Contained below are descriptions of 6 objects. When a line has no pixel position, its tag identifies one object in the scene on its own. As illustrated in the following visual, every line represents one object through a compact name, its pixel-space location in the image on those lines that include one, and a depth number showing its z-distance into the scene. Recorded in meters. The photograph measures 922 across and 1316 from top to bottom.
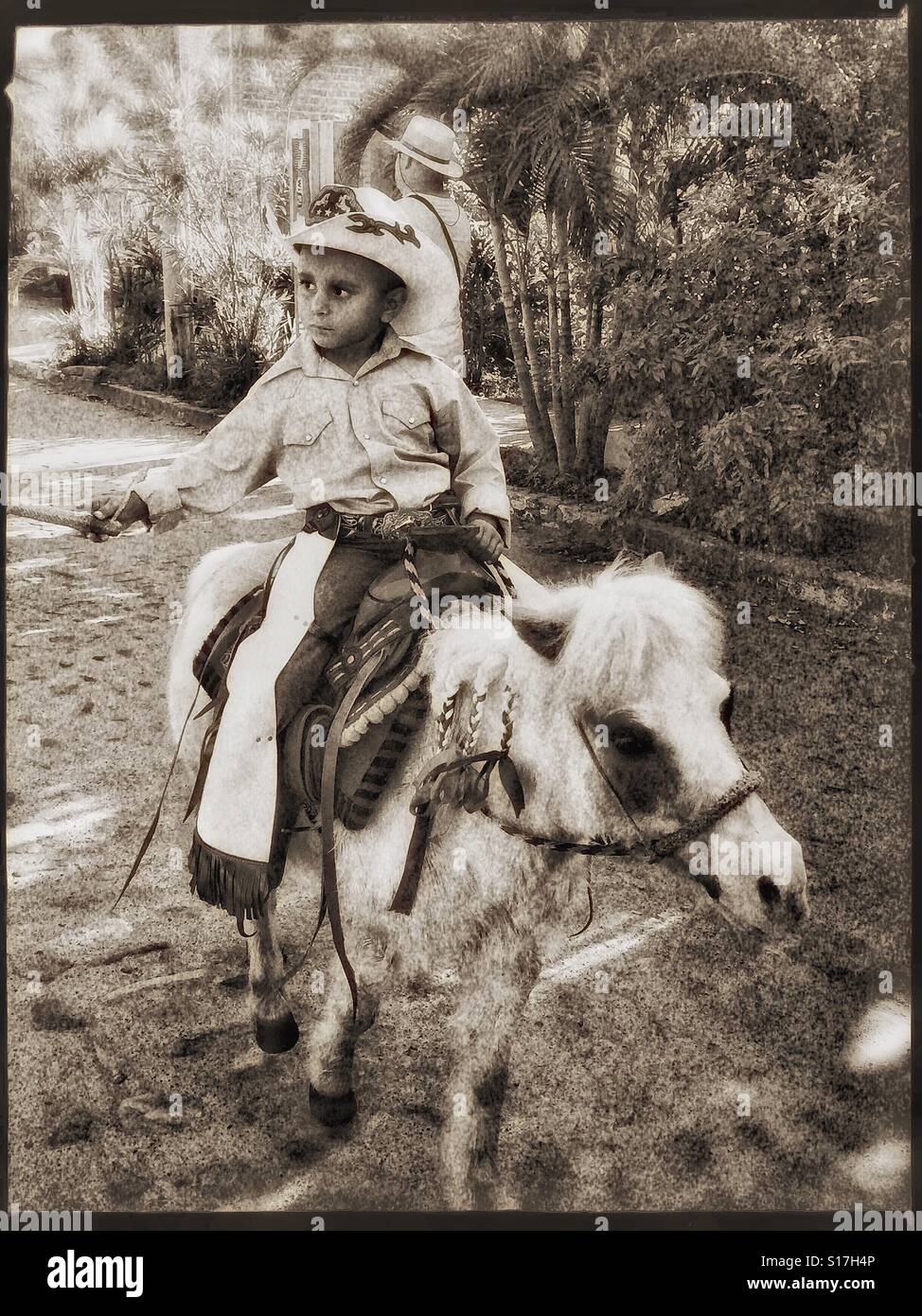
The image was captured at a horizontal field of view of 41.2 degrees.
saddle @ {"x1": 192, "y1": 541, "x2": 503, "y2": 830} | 3.19
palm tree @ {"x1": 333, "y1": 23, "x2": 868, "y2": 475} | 3.66
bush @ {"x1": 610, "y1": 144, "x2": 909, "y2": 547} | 3.65
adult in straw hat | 3.59
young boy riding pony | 3.35
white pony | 3.00
